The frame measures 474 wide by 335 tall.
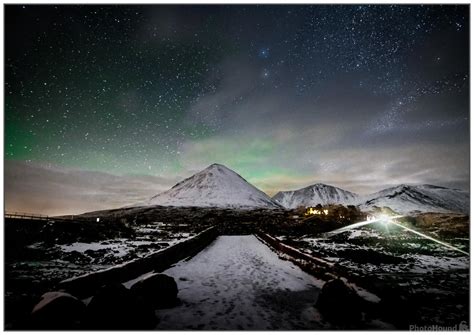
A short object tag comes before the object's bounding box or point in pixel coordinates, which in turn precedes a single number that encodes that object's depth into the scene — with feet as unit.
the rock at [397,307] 15.99
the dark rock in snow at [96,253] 40.14
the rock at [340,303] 16.43
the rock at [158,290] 18.19
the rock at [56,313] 14.14
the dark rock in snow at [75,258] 35.53
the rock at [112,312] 14.76
